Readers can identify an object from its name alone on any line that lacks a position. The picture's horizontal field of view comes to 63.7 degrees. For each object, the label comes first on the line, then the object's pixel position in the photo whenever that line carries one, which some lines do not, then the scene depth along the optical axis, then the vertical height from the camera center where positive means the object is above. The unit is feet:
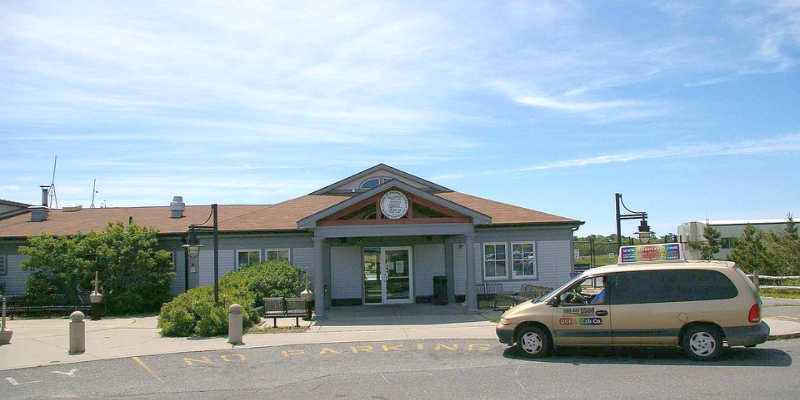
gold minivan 35.86 -3.79
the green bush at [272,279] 65.16 -2.31
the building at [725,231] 142.41 +3.09
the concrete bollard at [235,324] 45.78 -4.74
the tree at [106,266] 72.59 -0.58
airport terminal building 73.51 -0.30
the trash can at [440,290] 71.15 -4.22
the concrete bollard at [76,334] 43.86 -4.94
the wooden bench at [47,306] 70.44 -4.88
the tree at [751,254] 107.24 -1.85
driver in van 38.17 -3.01
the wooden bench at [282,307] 57.62 -4.65
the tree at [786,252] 104.27 -1.62
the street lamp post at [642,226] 56.18 +1.76
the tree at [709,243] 125.90 +0.31
